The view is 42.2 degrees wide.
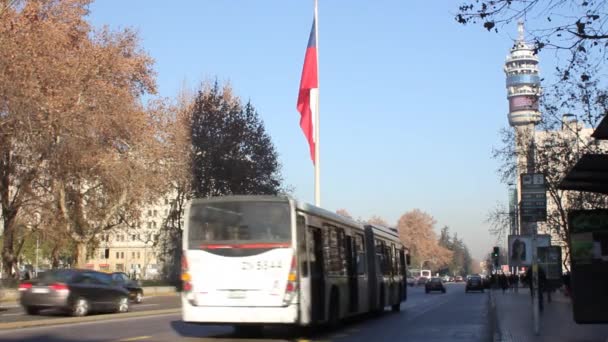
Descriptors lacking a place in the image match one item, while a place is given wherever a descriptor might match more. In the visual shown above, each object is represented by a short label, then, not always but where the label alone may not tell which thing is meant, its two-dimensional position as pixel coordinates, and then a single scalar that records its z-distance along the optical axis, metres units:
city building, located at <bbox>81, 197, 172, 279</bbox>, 125.82
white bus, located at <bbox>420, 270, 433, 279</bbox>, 120.12
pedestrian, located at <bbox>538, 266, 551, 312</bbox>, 31.33
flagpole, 33.08
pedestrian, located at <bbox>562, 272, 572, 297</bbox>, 41.64
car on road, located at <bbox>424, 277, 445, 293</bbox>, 66.75
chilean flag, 32.81
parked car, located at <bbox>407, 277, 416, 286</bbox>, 110.96
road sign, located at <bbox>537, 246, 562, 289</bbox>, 26.78
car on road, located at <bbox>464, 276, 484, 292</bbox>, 70.94
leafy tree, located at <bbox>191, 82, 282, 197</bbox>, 56.47
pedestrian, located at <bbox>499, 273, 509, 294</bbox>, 60.85
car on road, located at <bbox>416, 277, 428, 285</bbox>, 104.81
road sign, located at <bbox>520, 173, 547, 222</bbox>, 17.77
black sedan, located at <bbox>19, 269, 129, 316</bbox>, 24.81
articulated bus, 16.05
